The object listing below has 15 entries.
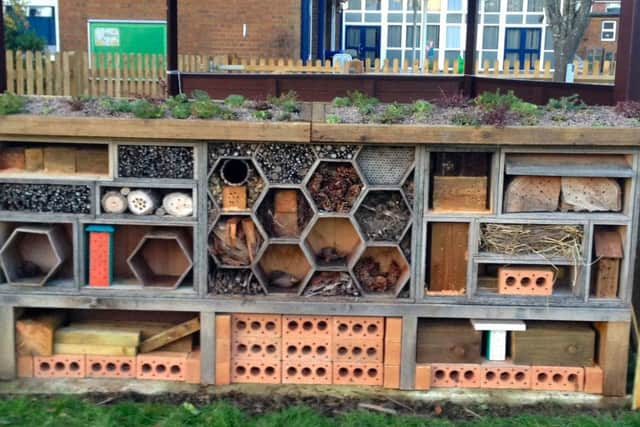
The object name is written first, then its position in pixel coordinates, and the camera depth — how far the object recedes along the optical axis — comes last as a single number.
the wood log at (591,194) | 4.54
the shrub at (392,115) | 4.55
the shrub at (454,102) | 4.98
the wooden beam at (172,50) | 7.42
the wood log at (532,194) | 4.53
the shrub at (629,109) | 4.65
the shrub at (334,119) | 4.47
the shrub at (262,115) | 4.58
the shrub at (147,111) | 4.48
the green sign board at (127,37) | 16.41
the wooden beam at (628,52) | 4.81
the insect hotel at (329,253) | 4.52
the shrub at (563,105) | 4.95
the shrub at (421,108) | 4.69
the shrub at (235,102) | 4.97
